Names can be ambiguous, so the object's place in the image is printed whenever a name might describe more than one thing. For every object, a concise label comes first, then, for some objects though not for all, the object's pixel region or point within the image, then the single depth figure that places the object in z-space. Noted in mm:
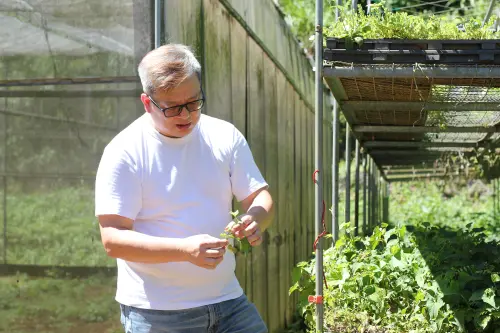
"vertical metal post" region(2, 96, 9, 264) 4078
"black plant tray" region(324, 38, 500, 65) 3924
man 2697
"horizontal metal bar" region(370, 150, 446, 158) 10602
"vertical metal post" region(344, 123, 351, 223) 7957
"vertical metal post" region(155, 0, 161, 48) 3893
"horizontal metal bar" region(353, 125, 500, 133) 6755
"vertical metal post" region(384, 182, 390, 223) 21472
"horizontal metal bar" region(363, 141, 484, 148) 8898
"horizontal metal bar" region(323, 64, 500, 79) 3938
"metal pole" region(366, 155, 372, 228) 13080
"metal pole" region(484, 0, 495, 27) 6135
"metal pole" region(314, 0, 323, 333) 4094
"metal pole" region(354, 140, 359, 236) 10238
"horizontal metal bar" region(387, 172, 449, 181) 17397
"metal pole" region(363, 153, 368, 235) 11391
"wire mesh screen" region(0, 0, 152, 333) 4031
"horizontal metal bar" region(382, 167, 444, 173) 17164
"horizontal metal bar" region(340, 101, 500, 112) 4996
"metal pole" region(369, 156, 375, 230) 16031
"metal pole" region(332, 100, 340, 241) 6777
